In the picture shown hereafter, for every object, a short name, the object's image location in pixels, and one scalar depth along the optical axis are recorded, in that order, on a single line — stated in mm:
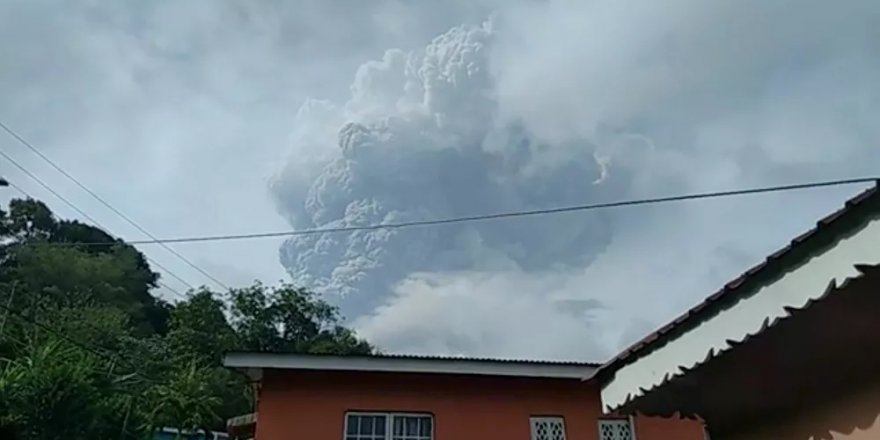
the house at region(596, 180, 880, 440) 2068
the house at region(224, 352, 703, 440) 7926
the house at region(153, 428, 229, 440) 16719
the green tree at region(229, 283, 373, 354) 30688
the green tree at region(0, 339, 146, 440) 11266
